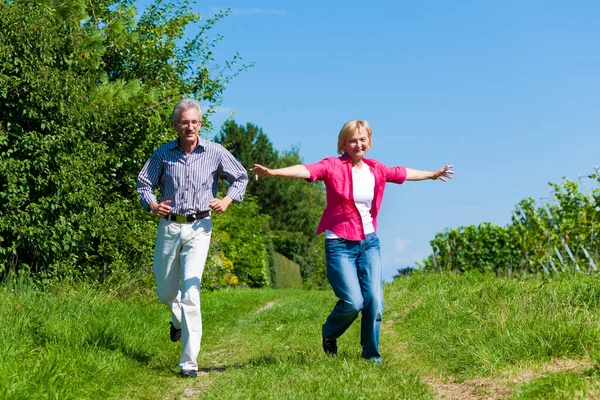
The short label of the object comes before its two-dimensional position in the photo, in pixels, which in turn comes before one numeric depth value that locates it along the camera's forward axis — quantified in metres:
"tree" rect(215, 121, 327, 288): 46.94
